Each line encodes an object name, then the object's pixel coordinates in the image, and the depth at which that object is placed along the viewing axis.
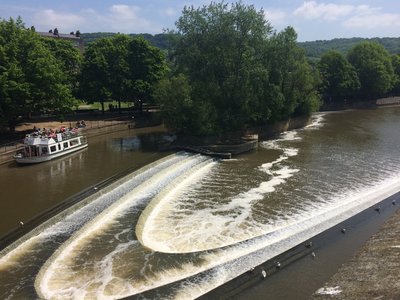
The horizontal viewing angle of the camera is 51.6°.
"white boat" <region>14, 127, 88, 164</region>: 42.69
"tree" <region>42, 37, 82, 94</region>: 72.06
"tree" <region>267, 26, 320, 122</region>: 60.38
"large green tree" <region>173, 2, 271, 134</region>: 54.50
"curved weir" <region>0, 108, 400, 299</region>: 19.64
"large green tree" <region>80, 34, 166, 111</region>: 70.38
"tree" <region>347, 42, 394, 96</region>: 104.62
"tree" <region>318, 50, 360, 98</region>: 98.75
